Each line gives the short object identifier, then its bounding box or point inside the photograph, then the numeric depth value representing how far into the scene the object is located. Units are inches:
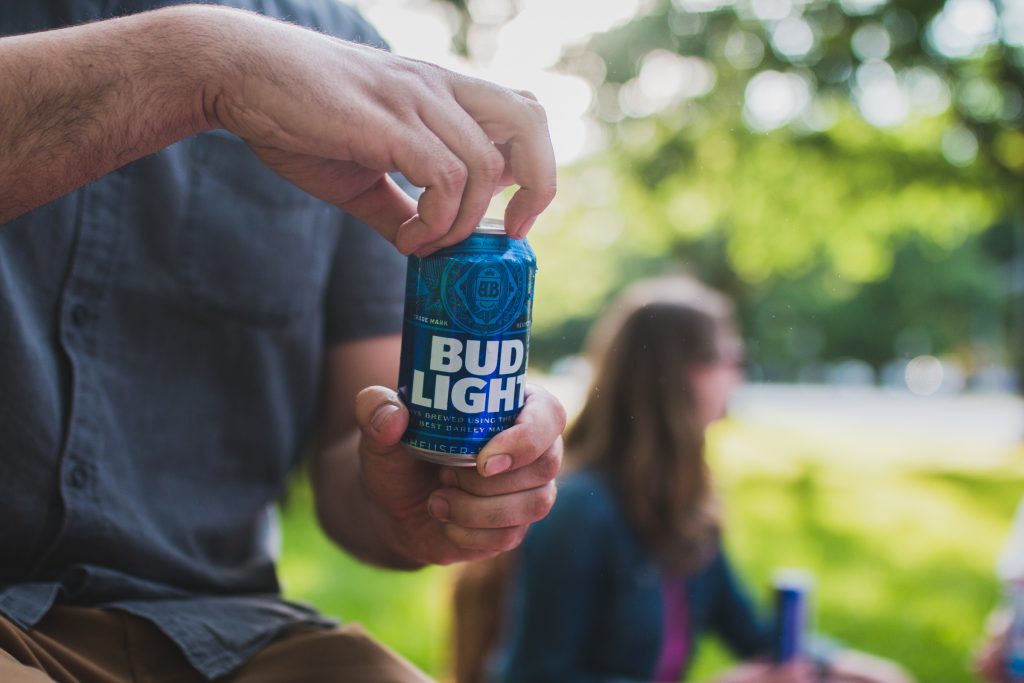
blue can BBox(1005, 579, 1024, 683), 86.4
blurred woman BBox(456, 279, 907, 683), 92.4
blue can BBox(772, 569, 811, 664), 85.0
